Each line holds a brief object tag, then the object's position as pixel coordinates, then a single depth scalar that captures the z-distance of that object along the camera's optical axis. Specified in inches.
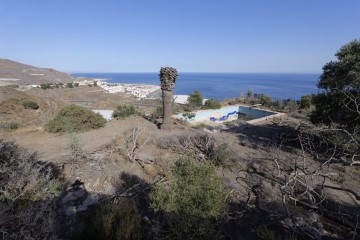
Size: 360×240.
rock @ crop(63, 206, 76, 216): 302.0
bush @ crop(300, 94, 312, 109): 1125.1
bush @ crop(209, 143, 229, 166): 491.2
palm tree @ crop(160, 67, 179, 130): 668.1
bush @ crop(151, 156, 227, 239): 230.4
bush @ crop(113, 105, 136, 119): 963.0
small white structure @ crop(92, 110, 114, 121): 1020.3
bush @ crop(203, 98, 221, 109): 1104.2
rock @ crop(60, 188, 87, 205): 331.9
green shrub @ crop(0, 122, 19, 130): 731.9
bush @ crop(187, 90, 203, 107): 1240.2
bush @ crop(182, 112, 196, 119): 939.7
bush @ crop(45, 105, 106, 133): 696.7
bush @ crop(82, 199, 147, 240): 237.6
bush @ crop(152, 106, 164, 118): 916.1
